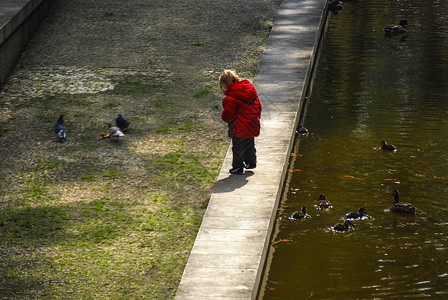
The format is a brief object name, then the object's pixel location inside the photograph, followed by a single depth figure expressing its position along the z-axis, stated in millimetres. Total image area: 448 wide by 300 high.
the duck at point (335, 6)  29753
